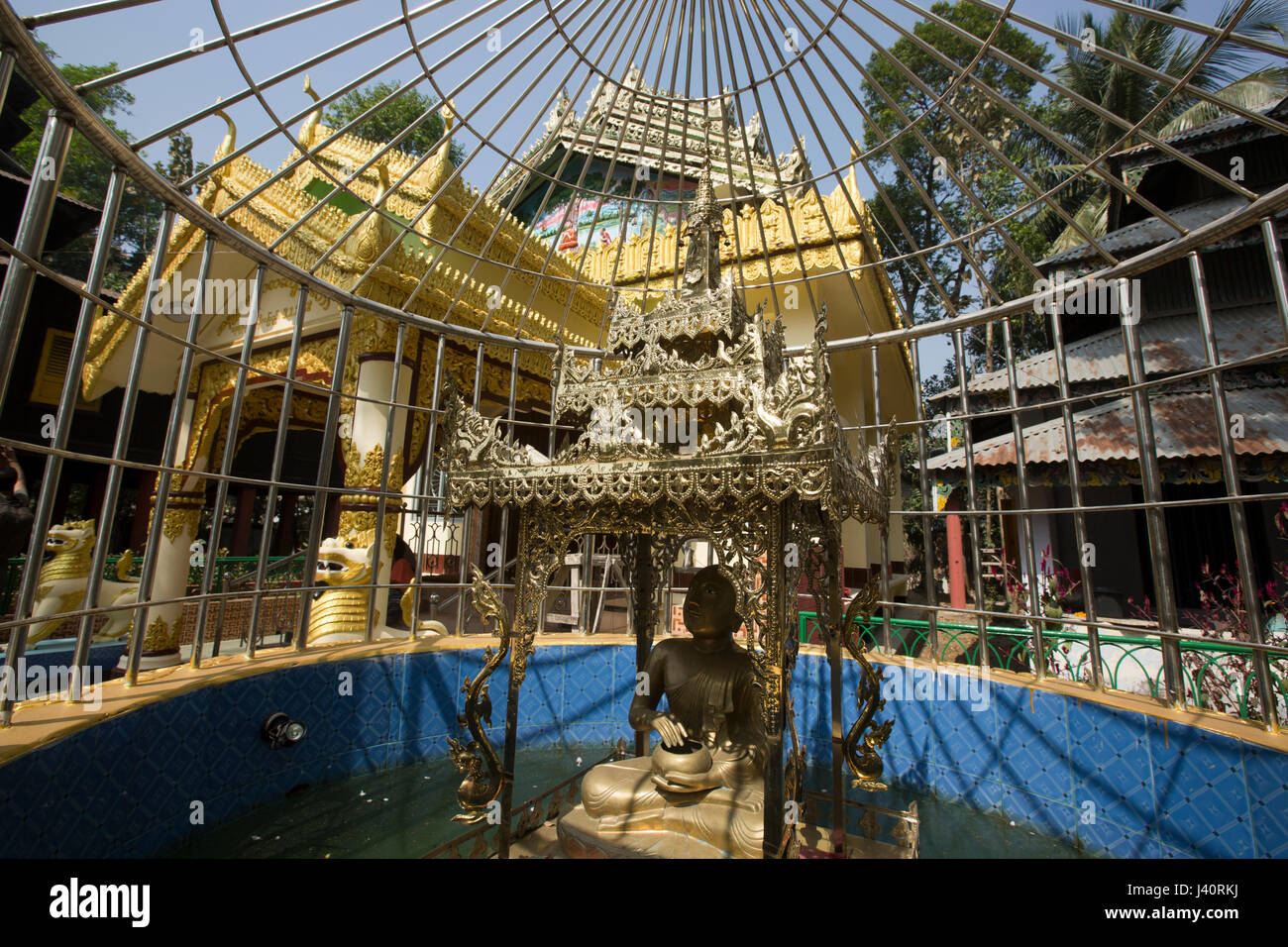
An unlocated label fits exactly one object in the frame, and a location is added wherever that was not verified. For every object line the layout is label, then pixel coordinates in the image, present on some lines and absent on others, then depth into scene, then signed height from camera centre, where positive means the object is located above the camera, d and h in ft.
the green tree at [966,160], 80.94 +60.39
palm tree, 67.51 +58.79
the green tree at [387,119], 95.18 +71.43
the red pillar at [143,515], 65.00 +3.44
